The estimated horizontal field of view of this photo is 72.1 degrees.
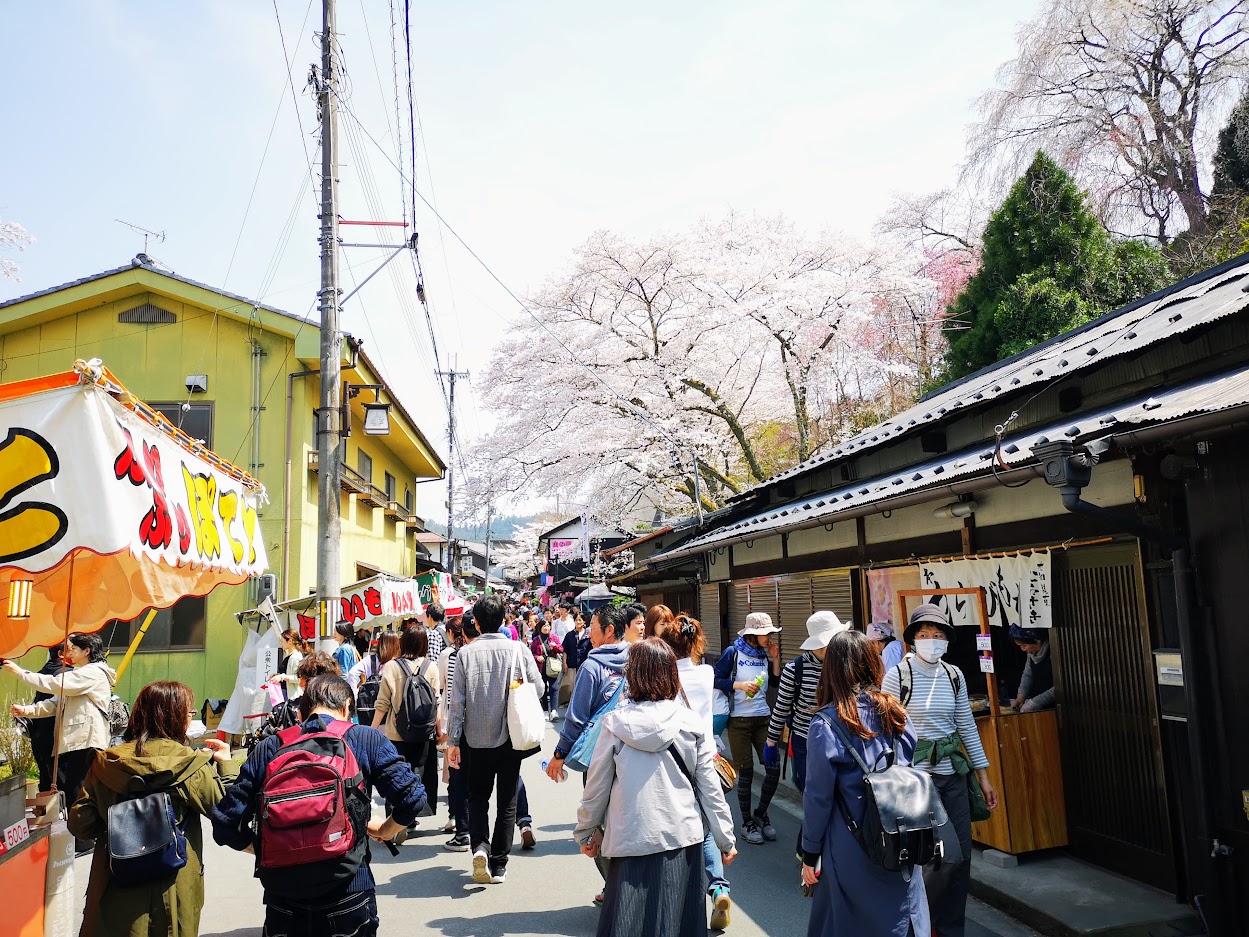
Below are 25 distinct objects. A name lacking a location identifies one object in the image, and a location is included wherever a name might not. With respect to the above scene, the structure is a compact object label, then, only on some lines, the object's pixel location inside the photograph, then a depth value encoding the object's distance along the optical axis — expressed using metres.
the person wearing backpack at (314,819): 3.54
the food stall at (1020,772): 6.34
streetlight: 13.76
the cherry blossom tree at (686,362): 21.11
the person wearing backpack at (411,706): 7.37
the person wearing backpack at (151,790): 3.81
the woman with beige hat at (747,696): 7.52
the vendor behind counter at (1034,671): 7.16
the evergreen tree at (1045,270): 16.09
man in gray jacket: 6.25
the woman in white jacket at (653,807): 3.85
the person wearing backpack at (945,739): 4.56
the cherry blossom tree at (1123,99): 19.11
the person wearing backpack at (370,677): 7.76
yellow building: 15.38
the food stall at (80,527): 3.79
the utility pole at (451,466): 28.39
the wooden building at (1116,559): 4.88
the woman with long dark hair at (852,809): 3.67
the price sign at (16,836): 4.18
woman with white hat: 6.14
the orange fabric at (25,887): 4.11
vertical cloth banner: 6.50
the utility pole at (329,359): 11.88
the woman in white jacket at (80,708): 7.07
